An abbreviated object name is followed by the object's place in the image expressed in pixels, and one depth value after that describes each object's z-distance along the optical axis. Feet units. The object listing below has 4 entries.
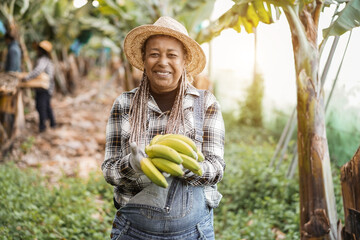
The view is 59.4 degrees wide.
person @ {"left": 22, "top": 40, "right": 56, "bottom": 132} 20.70
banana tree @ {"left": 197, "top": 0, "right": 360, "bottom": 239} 7.25
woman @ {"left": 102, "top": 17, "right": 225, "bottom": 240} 4.84
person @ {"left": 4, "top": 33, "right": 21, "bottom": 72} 18.72
